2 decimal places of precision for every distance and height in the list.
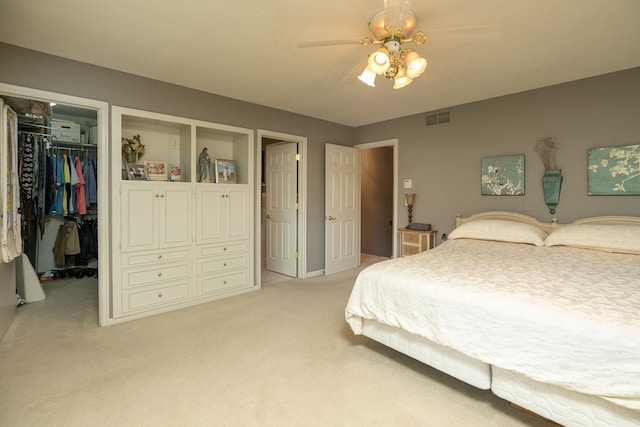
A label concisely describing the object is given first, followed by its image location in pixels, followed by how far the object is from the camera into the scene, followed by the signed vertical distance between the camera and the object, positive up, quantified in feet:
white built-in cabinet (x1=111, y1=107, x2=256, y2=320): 9.85 -0.43
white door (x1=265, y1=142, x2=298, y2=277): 15.34 +0.14
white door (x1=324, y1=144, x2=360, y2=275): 15.89 +0.07
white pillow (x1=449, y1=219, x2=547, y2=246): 10.39 -0.80
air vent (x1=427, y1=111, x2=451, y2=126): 13.67 +4.26
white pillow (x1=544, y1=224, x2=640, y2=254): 8.62 -0.84
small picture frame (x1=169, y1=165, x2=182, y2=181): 11.38 +1.45
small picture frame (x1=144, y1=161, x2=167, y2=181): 10.90 +1.49
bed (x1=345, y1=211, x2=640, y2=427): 4.29 -1.91
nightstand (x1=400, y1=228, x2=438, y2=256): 13.75 -1.42
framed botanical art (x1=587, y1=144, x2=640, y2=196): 9.53 +1.27
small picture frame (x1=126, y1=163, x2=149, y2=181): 10.50 +1.38
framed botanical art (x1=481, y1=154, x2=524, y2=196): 11.80 +1.38
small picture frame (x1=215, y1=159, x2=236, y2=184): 12.44 +1.66
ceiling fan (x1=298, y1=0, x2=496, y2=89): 6.49 +3.62
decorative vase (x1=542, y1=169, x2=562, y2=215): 10.88 +0.83
